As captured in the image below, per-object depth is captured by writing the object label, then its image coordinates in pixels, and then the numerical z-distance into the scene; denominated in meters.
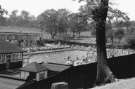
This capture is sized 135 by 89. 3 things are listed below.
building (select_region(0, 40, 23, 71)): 26.73
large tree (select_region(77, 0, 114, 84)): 17.00
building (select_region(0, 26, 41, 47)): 61.81
